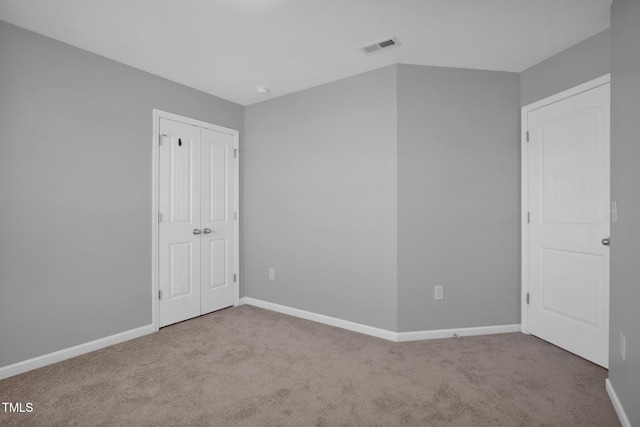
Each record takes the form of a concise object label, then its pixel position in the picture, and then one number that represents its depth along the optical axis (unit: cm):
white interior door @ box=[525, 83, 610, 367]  250
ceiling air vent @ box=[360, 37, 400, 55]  261
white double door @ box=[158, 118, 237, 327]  336
